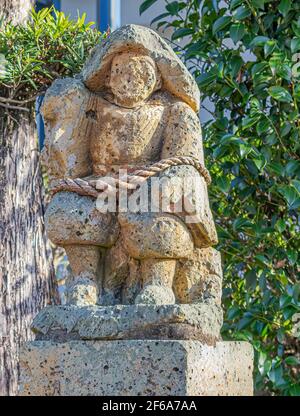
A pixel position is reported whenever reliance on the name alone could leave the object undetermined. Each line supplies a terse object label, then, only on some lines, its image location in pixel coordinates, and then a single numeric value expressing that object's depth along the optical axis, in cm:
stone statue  422
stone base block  410
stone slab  422
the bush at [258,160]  625
